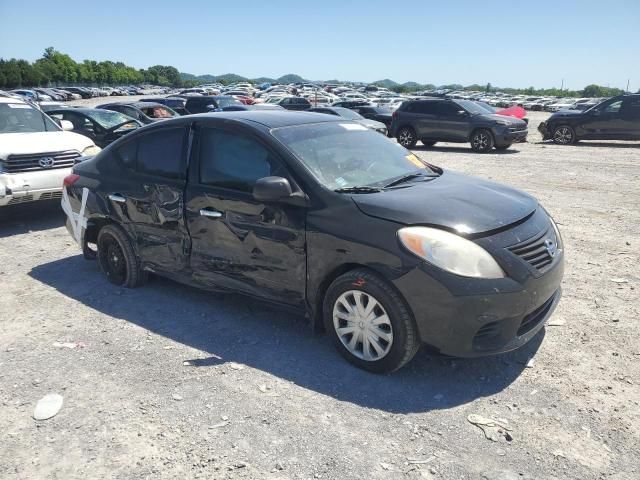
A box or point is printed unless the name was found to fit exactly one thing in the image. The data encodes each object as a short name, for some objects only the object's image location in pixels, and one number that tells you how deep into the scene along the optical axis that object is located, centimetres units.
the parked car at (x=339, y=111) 1882
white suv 710
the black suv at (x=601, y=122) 1655
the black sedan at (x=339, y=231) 321
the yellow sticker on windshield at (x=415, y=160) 458
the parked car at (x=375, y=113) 2270
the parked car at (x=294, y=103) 2700
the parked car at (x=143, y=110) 1509
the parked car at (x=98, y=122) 1144
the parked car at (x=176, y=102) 2262
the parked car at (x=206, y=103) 2133
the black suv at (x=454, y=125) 1642
